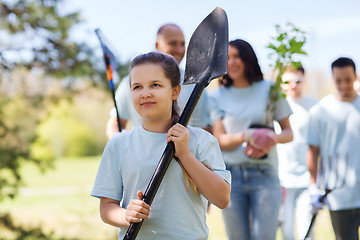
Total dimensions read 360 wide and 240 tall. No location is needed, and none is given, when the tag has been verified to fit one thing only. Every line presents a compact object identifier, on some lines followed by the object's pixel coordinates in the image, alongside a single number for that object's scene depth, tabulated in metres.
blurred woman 3.09
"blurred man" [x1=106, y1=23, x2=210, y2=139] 2.91
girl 1.76
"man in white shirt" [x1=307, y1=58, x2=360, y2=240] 3.61
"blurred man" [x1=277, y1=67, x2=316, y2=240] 4.47
